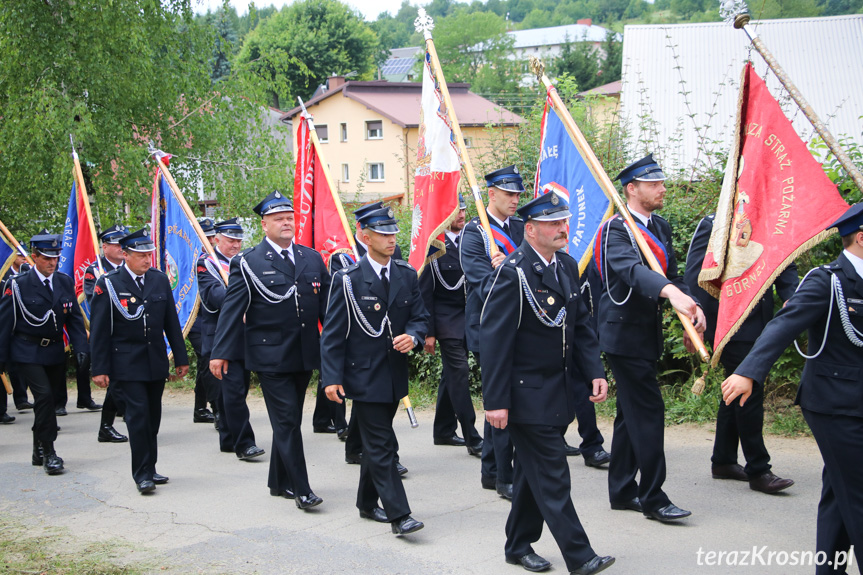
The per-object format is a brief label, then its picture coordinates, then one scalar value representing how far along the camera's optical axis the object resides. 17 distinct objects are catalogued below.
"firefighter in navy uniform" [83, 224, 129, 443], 9.09
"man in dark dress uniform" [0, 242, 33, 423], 11.68
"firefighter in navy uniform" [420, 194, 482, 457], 7.50
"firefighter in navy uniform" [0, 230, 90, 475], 8.28
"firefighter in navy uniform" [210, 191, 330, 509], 6.45
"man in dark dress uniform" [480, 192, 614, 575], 4.75
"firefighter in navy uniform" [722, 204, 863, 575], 4.01
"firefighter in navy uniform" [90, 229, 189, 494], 7.21
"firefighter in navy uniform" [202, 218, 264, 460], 8.30
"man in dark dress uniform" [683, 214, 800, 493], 6.10
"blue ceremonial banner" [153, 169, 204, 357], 9.45
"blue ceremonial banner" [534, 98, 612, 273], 6.59
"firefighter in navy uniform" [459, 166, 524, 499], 6.46
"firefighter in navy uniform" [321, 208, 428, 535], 5.73
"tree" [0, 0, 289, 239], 13.40
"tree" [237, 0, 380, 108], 69.50
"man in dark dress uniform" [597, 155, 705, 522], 5.63
